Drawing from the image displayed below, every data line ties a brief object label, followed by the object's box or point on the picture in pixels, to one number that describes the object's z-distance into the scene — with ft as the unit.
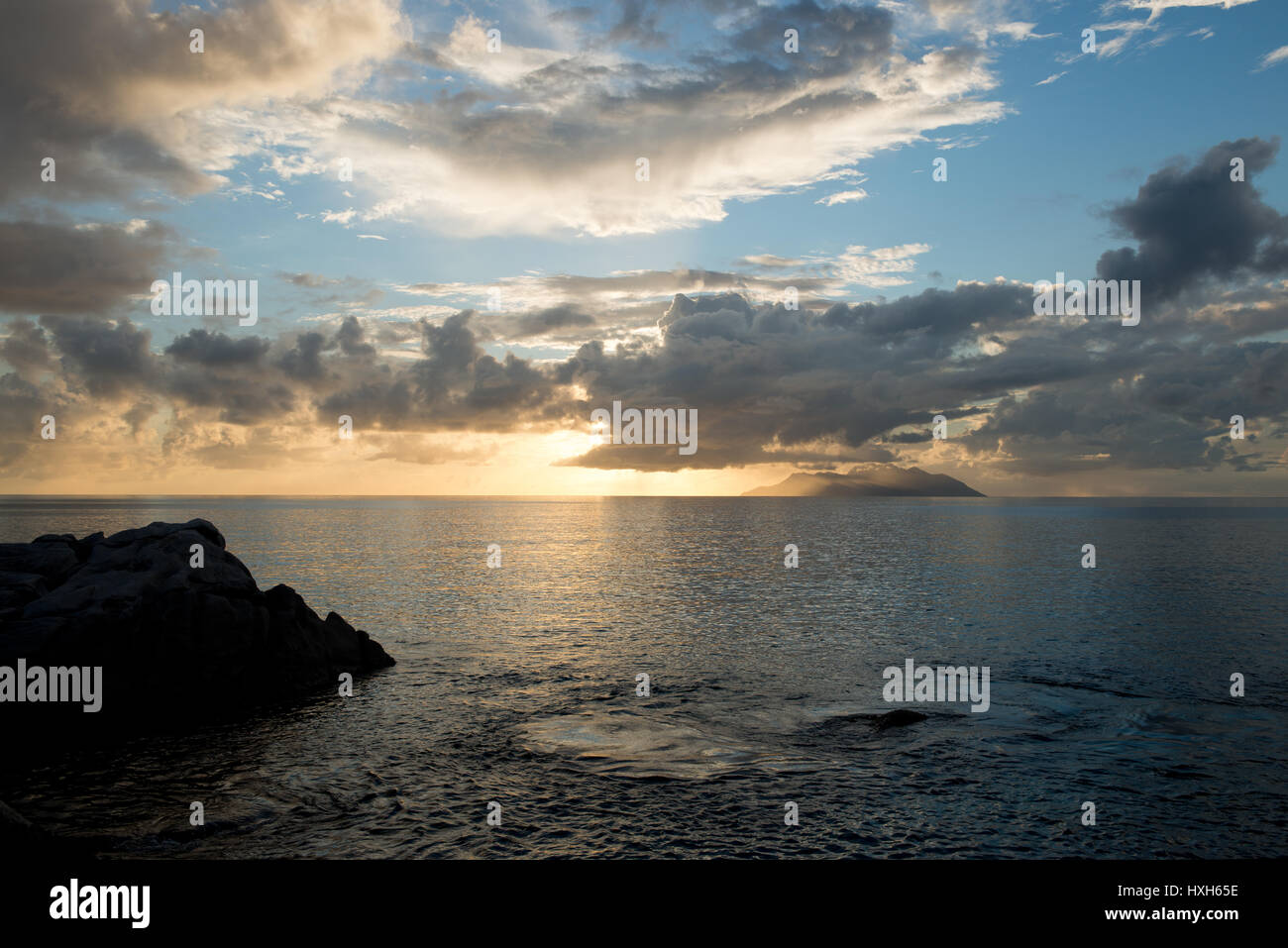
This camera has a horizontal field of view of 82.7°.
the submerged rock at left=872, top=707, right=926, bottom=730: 93.86
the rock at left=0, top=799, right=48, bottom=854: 48.83
